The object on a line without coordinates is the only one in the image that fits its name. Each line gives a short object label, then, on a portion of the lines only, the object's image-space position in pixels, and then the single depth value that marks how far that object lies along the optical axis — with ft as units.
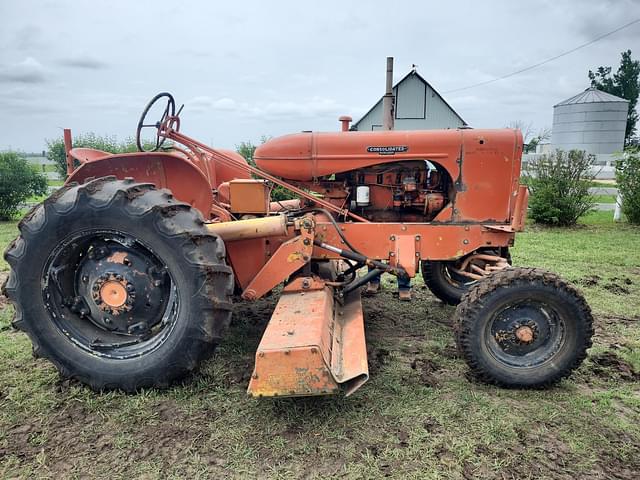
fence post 34.40
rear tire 9.41
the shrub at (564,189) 31.55
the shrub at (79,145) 44.57
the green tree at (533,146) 94.45
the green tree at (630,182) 32.27
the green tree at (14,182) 37.73
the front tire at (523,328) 9.76
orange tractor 9.43
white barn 57.36
